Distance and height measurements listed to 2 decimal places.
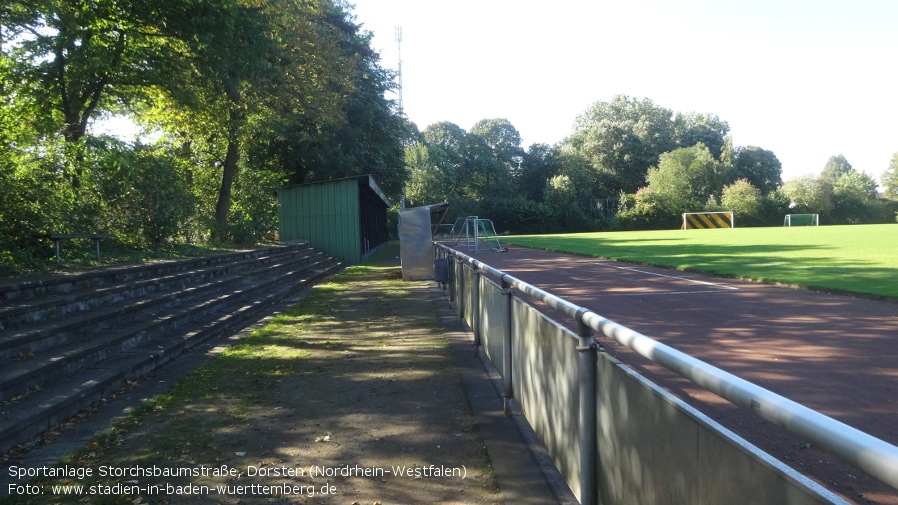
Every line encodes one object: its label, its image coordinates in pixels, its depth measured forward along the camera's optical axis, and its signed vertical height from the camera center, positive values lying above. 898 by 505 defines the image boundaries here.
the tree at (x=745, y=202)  62.12 +1.65
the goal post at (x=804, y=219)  61.08 -0.13
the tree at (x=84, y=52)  12.41 +3.82
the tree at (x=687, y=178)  65.75 +4.48
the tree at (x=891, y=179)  85.29 +4.94
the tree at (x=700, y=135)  82.19 +10.98
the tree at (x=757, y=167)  73.06 +5.93
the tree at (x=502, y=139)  82.19 +11.61
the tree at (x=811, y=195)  63.50 +2.26
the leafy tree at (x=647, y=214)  62.88 +0.68
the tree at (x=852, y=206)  64.38 +1.09
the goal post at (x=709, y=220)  56.88 +0.04
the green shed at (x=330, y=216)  26.14 +0.57
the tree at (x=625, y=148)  77.56 +9.06
